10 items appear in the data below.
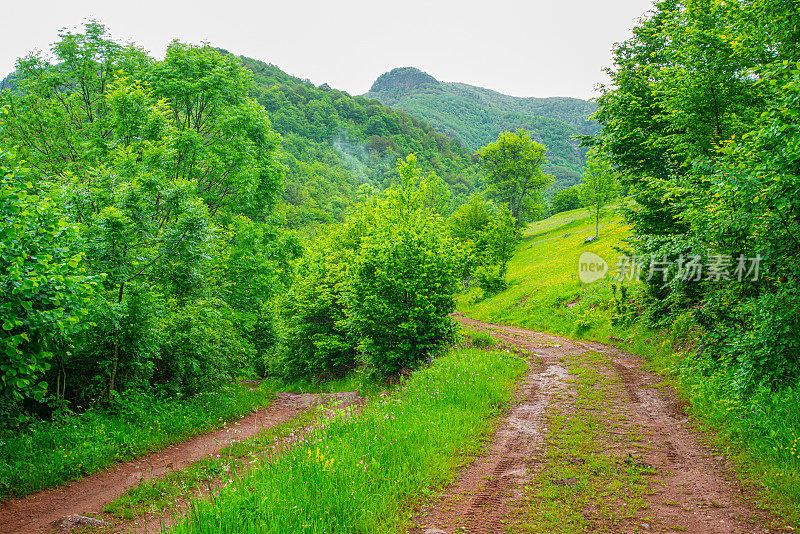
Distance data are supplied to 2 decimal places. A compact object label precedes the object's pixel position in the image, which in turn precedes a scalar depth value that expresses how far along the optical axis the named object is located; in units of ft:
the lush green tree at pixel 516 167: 193.16
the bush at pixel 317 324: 64.03
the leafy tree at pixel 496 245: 111.04
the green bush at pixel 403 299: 46.93
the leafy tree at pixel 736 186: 22.44
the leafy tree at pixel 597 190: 133.39
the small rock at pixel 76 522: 20.31
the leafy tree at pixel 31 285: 19.36
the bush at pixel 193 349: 38.93
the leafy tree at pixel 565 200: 258.57
